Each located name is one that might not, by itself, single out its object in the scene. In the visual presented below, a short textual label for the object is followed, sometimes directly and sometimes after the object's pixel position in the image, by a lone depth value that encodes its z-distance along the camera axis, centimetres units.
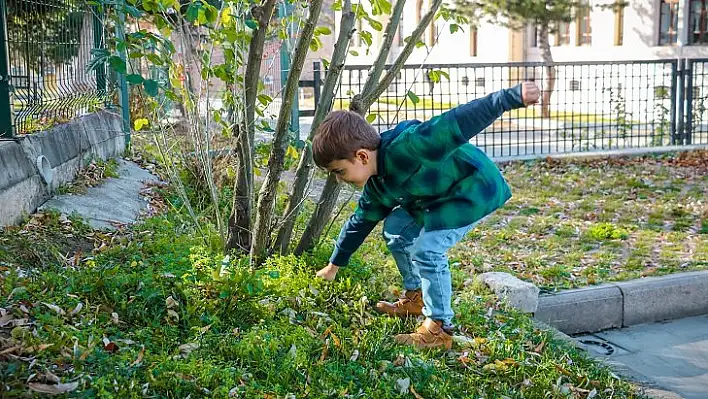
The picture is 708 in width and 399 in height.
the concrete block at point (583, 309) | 529
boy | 381
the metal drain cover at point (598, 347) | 502
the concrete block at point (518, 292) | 509
